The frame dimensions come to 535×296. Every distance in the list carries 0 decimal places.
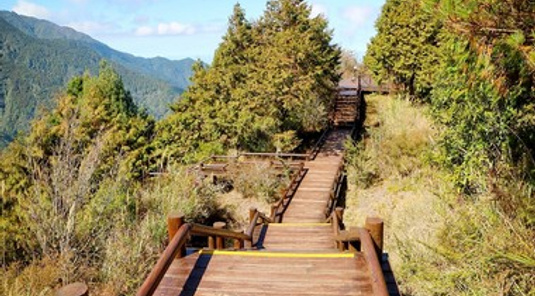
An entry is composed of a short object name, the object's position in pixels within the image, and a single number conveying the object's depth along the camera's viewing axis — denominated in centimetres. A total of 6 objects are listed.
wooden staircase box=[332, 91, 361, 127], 2429
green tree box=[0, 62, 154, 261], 702
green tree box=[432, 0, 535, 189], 381
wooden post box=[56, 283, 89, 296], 238
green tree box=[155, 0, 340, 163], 1727
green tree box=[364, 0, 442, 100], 1917
